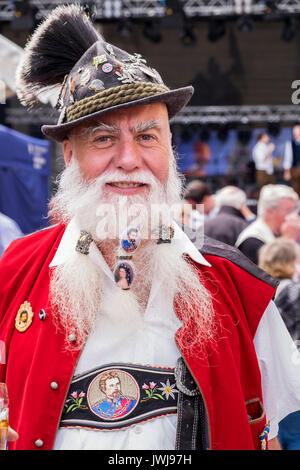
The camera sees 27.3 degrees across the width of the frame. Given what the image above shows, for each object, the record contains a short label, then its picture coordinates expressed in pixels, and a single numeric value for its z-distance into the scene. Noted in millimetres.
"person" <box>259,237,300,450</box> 3865
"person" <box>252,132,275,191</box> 12023
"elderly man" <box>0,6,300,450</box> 1871
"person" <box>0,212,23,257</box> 3301
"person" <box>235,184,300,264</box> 5344
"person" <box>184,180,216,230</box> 6941
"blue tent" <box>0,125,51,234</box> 4852
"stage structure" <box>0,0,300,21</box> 10266
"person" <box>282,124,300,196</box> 10914
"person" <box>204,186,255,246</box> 5855
